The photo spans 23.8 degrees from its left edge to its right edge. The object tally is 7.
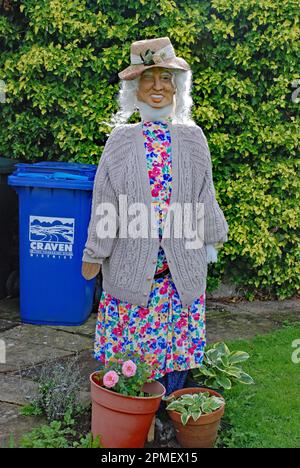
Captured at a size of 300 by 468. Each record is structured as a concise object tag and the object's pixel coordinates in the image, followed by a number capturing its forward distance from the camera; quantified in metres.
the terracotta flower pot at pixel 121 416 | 3.19
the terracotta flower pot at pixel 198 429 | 3.35
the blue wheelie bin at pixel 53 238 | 5.00
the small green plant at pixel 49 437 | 3.25
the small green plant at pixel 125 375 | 3.23
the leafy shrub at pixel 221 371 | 3.76
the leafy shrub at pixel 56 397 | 3.65
